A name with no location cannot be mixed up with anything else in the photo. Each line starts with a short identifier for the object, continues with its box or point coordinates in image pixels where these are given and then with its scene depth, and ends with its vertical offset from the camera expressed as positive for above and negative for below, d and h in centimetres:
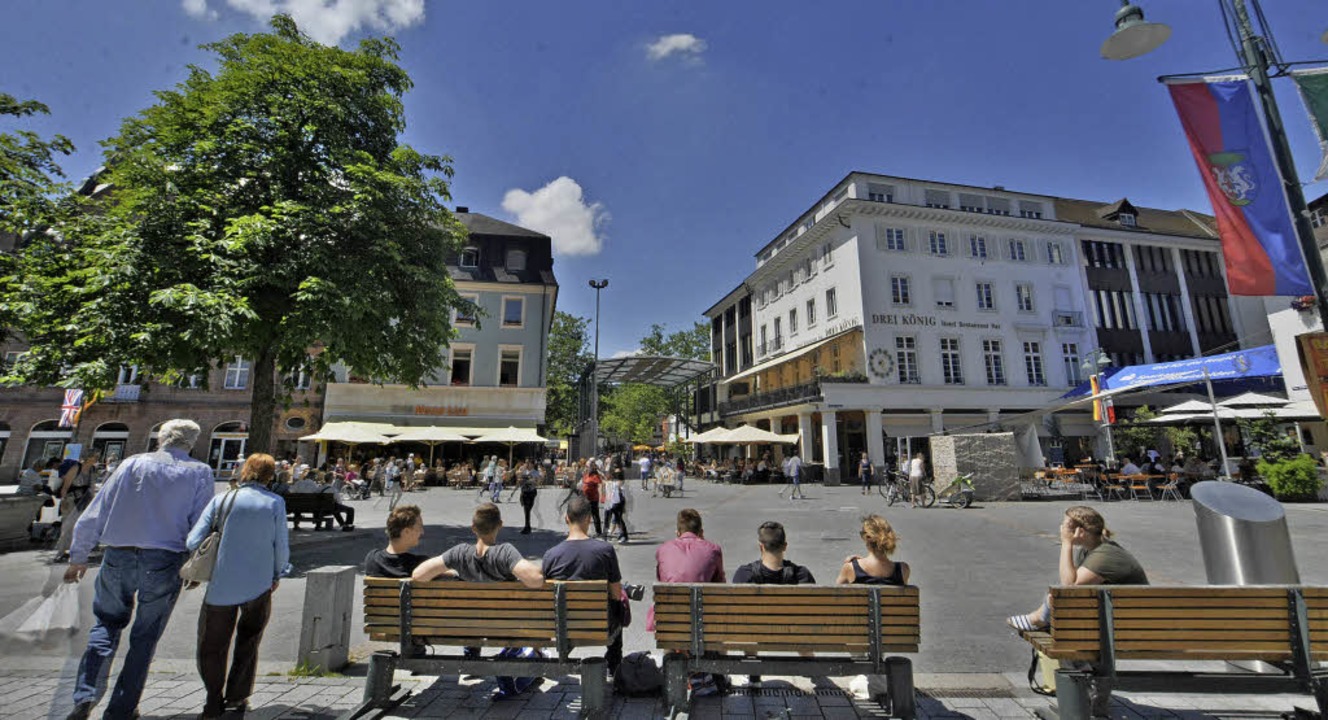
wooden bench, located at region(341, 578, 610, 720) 352 -94
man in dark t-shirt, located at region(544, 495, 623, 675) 392 -65
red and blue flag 517 +256
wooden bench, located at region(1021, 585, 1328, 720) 327 -97
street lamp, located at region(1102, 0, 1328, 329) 469 +348
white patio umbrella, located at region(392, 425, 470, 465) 2675 +170
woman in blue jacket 349 -67
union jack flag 1653 +199
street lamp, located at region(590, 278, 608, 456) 1774 +209
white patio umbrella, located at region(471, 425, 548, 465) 2791 +172
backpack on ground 397 -147
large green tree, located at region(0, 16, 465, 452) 894 +401
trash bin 424 -58
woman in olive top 377 -65
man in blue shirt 342 -51
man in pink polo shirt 407 -67
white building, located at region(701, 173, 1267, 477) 2988 +897
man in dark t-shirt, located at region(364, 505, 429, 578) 403 -57
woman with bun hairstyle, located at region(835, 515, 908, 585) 395 -69
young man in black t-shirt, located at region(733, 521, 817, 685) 404 -72
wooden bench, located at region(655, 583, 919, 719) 343 -95
